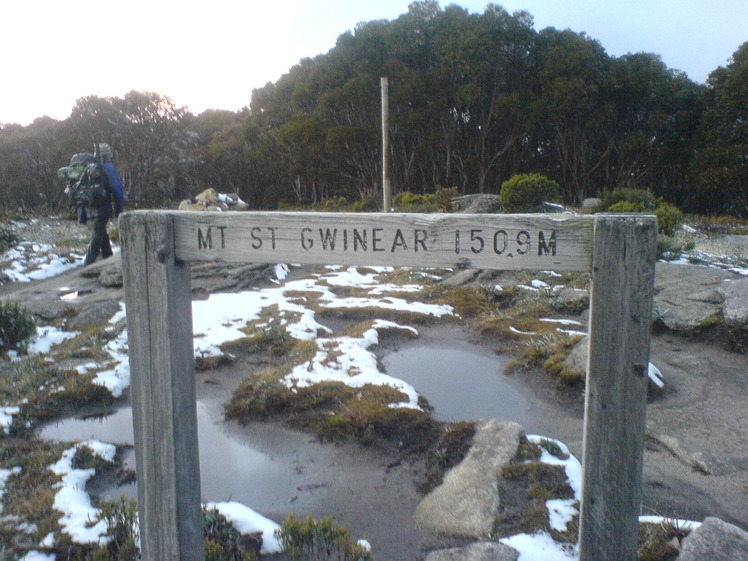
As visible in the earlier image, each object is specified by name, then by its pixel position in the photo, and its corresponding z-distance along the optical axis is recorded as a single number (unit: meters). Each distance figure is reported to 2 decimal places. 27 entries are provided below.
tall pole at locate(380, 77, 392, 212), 10.38
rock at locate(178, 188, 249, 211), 16.62
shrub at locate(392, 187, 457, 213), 15.05
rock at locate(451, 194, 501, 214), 14.15
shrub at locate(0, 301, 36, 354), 5.62
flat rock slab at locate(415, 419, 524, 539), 3.02
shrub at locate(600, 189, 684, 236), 11.20
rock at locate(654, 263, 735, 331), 6.57
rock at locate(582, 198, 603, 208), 15.35
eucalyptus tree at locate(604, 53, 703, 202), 23.08
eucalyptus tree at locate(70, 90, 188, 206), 26.23
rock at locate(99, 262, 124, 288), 8.30
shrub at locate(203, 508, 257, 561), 2.69
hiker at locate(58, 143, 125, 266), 9.88
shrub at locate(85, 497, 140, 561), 2.72
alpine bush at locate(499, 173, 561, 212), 13.99
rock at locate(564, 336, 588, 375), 5.08
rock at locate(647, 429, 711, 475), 3.70
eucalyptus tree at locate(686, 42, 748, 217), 20.77
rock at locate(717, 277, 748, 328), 6.20
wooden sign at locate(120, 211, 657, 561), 2.02
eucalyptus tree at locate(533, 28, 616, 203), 22.44
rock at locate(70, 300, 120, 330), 6.68
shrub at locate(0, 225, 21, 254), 11.41
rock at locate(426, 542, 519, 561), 2.65
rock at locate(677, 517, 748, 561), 2.42
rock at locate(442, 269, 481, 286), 8.83
